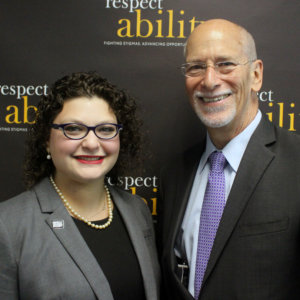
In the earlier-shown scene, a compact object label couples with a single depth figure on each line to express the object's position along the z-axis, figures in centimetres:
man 132
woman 123
